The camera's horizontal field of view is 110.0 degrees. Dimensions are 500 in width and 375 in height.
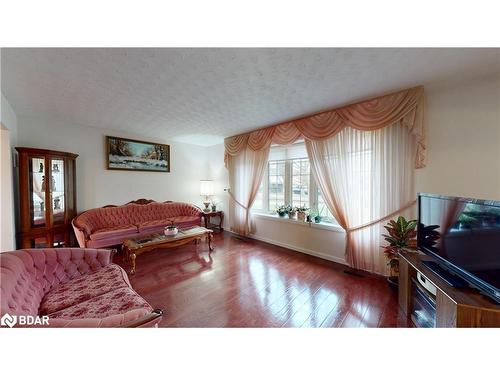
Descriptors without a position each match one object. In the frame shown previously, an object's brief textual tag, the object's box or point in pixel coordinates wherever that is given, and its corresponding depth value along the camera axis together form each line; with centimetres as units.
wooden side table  434
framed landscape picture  354
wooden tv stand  98
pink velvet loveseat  97
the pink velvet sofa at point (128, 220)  278
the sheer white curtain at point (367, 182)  210
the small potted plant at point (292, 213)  326
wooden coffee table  238
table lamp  463
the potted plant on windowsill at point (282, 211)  338
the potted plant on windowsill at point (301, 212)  311
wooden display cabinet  241
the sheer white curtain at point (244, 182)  362
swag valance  193
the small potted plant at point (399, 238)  186
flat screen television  106
